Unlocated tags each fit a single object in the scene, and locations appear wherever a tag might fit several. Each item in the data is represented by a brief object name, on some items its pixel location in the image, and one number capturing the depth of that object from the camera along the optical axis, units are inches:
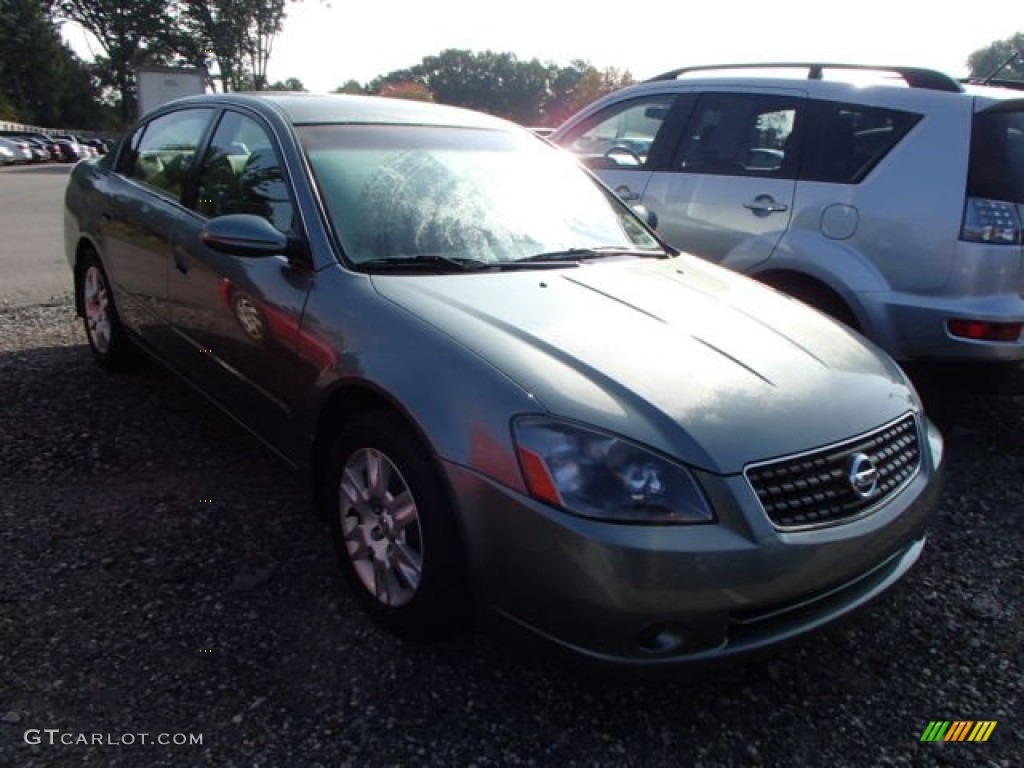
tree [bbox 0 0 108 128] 2554.1
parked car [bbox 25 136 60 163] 1766.4
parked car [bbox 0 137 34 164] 1561.3
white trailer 985.5
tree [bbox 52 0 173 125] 2004.2
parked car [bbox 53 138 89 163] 1845.5
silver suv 145.6
